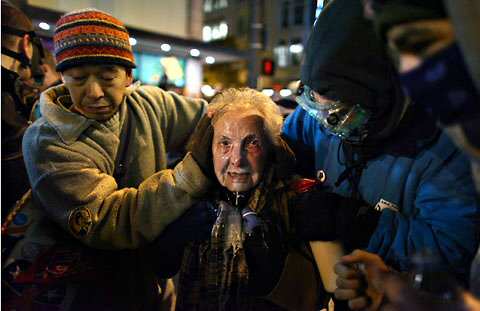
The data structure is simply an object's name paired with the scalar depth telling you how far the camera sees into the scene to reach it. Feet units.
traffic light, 28.76
